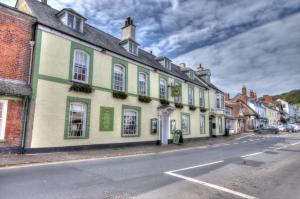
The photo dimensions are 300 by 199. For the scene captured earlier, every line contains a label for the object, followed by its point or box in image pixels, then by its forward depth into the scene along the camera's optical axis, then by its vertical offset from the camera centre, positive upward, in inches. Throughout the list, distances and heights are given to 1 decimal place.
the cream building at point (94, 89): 475.7 +104.2
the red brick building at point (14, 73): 416.5 +106.7
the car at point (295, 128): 1879.9 -4.5
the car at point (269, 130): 1504.7 -21.2
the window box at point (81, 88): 518.9 +92.4
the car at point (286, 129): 1835.1 -13.8
